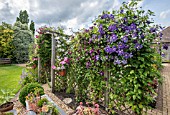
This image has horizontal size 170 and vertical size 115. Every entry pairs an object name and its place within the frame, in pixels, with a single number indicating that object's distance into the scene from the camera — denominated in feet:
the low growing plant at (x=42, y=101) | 7.50
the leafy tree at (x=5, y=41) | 34.03
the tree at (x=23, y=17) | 59.52
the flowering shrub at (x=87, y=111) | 5.94
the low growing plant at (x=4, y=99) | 9.33
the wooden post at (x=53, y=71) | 11.89
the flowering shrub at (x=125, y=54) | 5.78
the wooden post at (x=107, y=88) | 7.40
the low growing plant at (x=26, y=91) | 9.70
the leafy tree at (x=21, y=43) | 36.27
